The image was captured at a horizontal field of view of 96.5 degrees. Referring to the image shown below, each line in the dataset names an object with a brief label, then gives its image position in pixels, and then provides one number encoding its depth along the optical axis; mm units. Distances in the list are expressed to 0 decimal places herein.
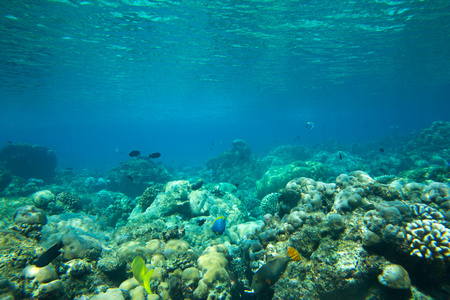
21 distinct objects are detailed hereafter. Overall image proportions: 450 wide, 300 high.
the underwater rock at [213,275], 3908
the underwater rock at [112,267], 4309
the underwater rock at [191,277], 3961
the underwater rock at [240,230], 7076
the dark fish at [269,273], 3516
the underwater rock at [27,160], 21125
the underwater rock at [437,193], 4438
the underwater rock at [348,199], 4709
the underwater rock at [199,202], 8672
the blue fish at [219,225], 5367
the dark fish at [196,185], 9415
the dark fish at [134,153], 10940
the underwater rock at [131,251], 4859
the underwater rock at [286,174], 12438
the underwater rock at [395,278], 3125
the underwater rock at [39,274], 3369
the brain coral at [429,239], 3074
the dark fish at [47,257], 3312
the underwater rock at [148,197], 9788
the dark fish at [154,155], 10698
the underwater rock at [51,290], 3273
